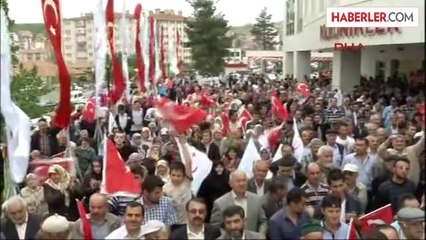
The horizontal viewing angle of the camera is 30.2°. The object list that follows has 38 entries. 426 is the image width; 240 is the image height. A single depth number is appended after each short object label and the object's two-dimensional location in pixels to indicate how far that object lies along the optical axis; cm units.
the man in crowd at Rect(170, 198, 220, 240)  662
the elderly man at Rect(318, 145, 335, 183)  930
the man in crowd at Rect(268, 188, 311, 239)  695
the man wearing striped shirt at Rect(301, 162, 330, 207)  816
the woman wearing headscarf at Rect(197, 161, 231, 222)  909
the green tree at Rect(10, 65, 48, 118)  2361
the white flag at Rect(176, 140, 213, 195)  912
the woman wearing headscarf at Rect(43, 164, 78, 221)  846
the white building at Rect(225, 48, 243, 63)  10815
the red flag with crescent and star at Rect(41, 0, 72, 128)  1042
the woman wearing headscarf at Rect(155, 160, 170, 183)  915
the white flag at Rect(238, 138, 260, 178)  1006
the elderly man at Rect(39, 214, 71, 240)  623
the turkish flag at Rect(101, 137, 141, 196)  792
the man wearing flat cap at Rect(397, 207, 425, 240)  602
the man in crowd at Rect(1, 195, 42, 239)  705
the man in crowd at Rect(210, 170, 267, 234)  759
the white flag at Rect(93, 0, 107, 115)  1314
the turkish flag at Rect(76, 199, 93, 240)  699
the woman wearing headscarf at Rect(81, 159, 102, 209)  914
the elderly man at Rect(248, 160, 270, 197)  845
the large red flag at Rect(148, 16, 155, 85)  2491
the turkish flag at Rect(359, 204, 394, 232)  738
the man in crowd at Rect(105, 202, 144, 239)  651
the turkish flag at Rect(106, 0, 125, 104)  1477
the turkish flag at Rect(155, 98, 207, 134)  988
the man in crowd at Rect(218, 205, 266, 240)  641
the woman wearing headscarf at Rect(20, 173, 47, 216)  848
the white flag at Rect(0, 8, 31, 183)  806
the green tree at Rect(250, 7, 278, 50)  12744
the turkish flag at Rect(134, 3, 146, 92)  2147
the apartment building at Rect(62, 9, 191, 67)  14975
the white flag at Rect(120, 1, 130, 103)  1966
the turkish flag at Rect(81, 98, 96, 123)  1656
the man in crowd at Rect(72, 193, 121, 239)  703
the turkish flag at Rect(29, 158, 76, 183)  985
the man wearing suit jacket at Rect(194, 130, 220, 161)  1152
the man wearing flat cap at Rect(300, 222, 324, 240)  604
